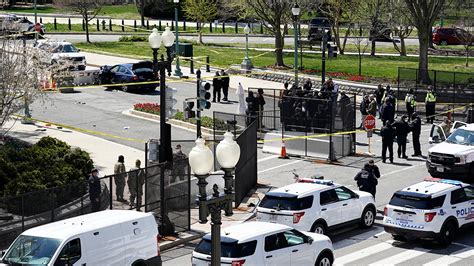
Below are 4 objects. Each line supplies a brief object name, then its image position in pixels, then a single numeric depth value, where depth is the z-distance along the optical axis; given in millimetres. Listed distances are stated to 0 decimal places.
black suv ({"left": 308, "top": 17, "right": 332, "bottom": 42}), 72062
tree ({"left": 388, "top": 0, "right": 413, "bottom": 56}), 61622
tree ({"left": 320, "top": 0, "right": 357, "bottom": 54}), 64938
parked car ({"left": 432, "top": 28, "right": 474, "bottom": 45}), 73750
